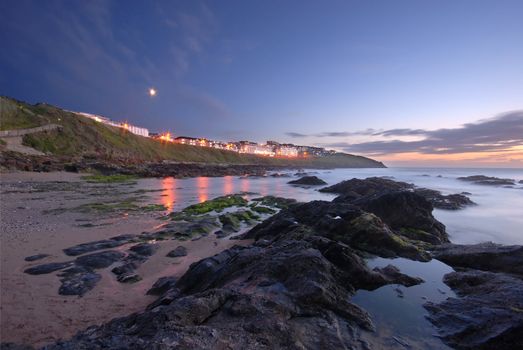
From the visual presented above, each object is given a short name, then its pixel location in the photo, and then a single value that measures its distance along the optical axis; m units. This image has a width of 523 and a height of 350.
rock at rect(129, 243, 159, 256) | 9.31
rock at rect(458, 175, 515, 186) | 47.91
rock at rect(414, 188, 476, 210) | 22.17
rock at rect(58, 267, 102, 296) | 6.56
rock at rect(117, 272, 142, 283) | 7.28
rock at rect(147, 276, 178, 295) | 6.71
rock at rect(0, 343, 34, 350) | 4.19
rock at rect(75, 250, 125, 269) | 8.08
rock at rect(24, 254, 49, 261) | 8.24
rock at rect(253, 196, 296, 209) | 20.59
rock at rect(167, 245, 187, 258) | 9.22
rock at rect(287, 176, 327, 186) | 44.01
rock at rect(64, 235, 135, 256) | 9.07
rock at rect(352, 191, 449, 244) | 11.62
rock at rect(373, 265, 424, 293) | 6.03
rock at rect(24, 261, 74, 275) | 7.43
